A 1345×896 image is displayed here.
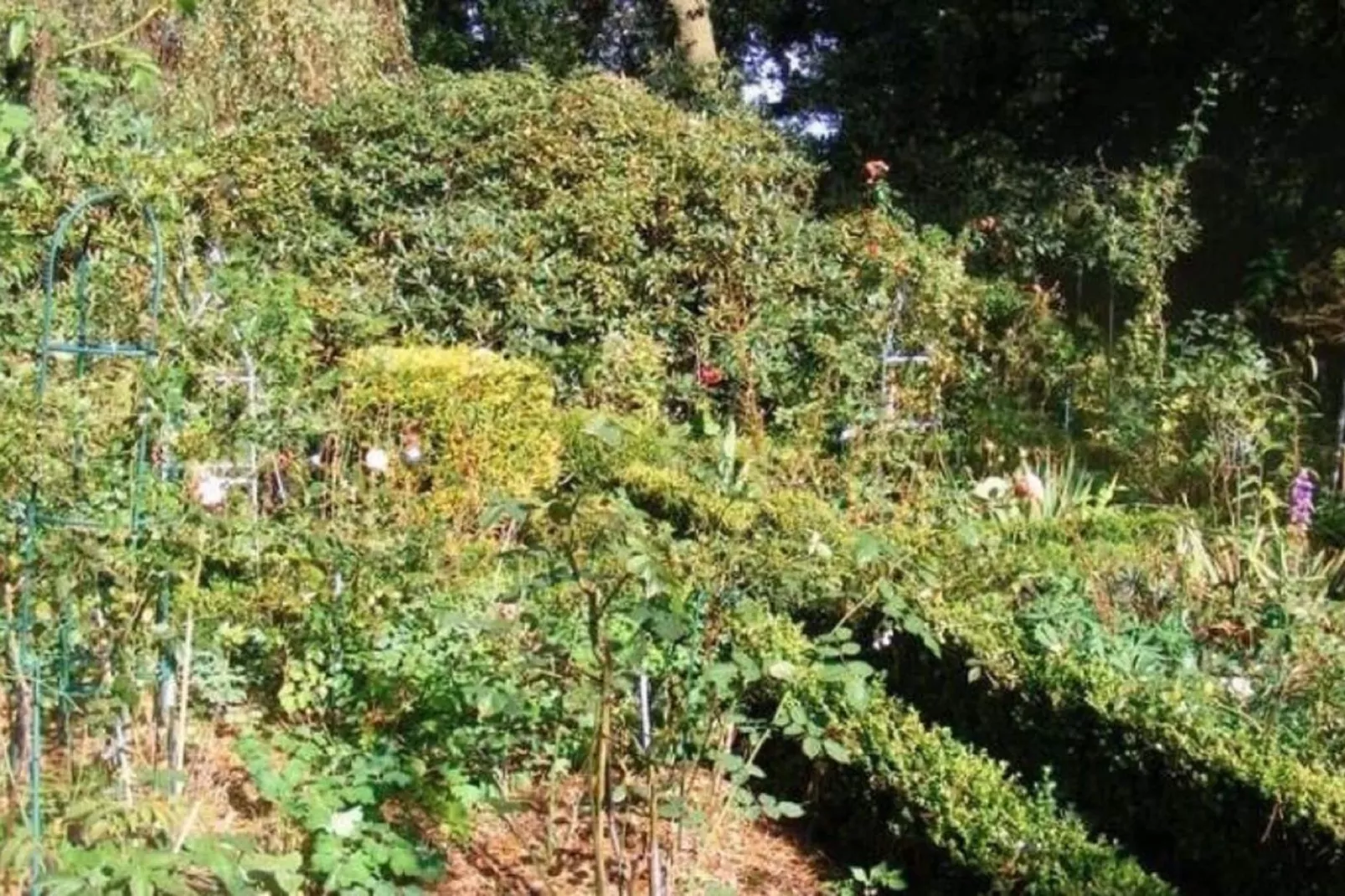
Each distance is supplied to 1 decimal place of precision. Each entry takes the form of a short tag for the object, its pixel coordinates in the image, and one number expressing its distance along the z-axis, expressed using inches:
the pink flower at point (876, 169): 385.0
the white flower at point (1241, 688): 170.9
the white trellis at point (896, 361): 305.9
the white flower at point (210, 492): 134.2
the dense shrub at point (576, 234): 356.2
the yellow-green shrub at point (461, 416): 261.3
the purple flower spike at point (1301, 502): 227.1
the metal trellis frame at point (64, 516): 116.3
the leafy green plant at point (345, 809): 122.6
